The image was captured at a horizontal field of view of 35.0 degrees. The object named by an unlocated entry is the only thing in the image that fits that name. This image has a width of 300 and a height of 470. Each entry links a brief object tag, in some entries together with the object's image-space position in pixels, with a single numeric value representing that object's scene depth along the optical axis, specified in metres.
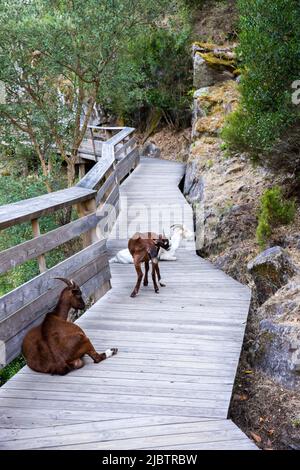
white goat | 7.12
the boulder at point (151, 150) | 18.58
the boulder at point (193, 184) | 10.59
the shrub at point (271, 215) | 6.10
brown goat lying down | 3.54
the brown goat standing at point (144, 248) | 5.30
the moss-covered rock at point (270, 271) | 5.13
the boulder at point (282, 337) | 3.80
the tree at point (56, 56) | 11.61
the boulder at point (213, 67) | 14.97
